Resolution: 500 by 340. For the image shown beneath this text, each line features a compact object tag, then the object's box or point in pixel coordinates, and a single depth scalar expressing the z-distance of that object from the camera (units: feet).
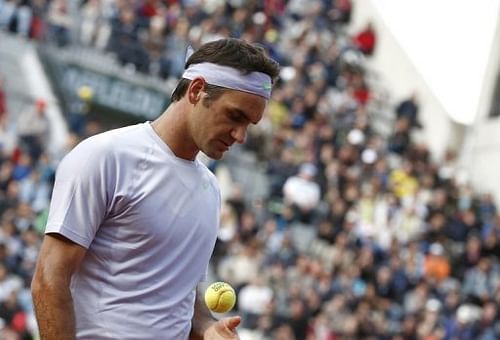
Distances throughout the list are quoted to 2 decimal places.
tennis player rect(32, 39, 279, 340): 12.94
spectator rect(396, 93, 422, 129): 80.02
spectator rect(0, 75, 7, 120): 61.96
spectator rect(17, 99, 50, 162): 59.57
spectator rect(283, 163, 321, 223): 63.67
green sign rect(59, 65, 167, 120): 69.77
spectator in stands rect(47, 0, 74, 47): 68.33
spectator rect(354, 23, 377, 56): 87.25
